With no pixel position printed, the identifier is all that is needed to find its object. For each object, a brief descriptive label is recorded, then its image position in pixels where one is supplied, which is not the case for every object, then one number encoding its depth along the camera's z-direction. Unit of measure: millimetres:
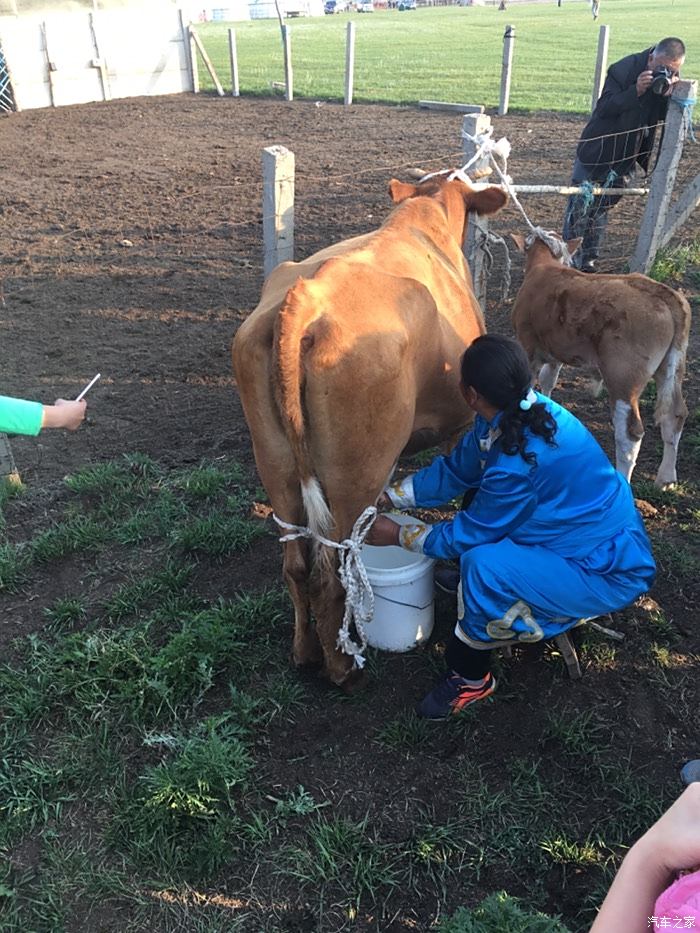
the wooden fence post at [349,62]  16375
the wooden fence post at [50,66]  16680
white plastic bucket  2957
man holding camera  6016
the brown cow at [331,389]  2465
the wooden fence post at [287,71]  16391
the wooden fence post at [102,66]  17641
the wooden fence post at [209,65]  18328
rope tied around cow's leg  2695
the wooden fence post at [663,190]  6039
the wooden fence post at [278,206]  4008
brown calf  3965
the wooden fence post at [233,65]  17312
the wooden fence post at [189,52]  19203
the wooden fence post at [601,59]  13453
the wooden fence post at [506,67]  14219
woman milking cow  2568
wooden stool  2898
